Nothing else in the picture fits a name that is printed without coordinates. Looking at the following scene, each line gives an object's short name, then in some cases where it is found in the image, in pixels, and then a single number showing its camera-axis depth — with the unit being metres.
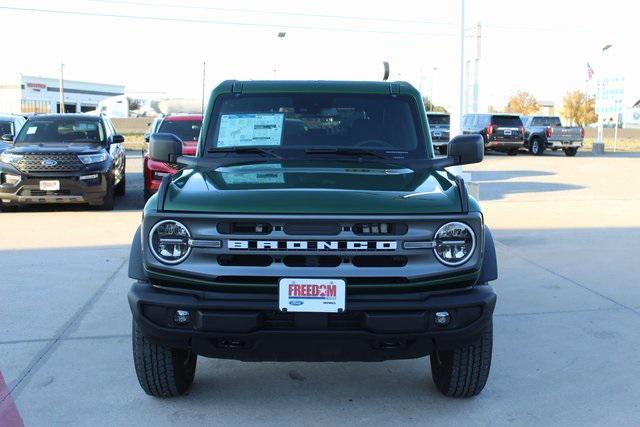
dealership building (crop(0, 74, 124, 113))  98.38
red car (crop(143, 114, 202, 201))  11.91
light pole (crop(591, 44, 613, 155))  32.69
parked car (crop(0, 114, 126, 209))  11.33
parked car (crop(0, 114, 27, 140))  14.23
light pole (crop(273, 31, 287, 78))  26.98
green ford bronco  3.37
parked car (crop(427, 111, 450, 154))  26.45
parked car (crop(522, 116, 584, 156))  30.34
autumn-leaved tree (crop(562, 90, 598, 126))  93.25
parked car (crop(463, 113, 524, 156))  29.83
